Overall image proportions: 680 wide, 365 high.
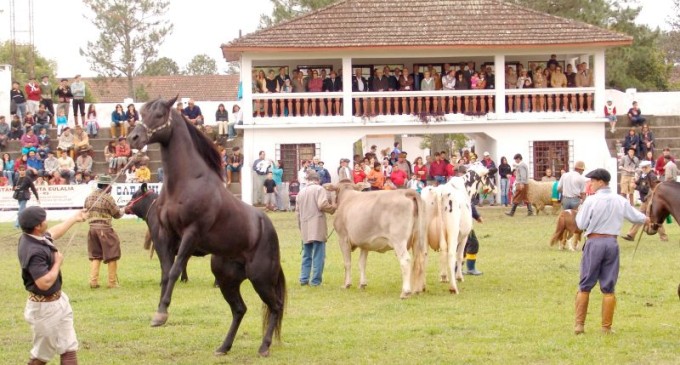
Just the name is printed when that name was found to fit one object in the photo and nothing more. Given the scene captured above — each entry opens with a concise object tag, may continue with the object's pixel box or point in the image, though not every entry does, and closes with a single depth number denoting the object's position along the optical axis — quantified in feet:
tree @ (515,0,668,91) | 170.60
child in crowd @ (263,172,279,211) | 111.65
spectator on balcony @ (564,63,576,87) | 123.65
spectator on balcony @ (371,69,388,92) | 122.01
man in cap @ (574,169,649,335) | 39.88
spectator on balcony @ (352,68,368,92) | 123.44
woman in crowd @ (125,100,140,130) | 124.36
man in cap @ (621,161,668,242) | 88.58
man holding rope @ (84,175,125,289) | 57.36
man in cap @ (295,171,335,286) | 57.62
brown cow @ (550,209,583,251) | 72.28
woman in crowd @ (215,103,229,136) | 126.57
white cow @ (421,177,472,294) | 55.93
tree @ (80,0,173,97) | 220.64
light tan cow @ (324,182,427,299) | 54.03
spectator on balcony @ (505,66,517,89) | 124.26
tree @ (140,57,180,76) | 238.99
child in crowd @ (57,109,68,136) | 123.95
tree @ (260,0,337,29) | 178.29
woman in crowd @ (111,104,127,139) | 124.06
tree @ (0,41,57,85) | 217.03
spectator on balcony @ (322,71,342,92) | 122.72
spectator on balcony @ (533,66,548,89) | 123.13
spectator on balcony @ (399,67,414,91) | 122.11
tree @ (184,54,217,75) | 369.71
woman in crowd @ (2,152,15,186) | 111.24
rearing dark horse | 36.19
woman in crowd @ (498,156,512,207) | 113.19
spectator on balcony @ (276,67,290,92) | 122.83
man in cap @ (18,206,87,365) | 31.07
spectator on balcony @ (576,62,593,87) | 123.54
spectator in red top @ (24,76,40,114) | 130.00
